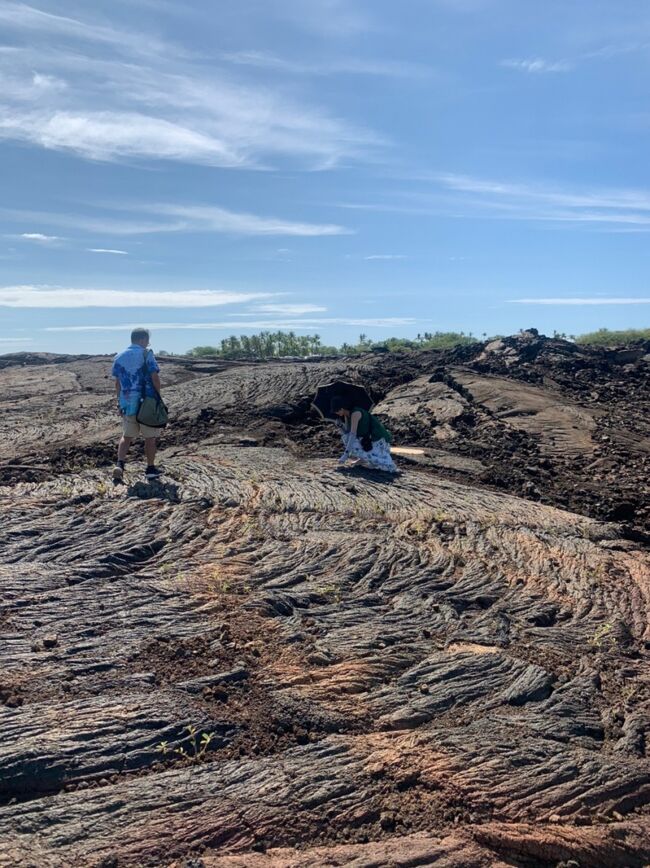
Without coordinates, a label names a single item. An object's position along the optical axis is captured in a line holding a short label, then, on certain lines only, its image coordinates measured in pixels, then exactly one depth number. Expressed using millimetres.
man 9562
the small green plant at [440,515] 8910
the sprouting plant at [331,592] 6489
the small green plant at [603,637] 5926
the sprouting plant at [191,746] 4316
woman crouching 11055
